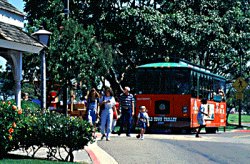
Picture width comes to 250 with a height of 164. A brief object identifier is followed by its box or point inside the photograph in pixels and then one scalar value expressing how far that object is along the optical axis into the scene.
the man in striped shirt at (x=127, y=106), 23.16
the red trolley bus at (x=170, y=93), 29.39
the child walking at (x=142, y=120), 22.92
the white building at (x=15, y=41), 16.17
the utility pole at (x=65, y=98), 29.95
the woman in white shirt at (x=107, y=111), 21.02
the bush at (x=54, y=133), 13.00
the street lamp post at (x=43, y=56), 20.34
